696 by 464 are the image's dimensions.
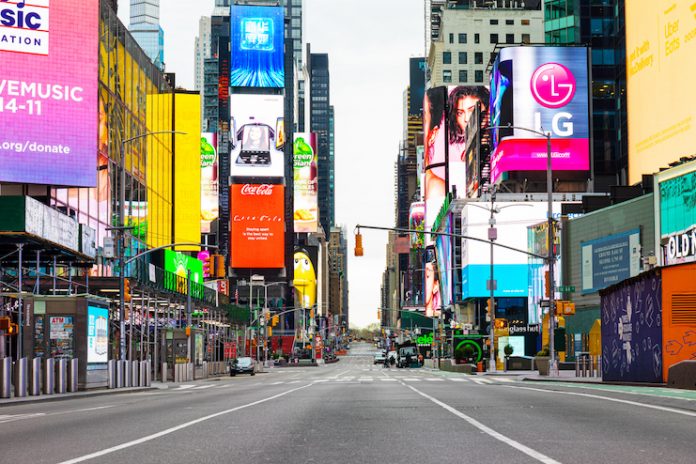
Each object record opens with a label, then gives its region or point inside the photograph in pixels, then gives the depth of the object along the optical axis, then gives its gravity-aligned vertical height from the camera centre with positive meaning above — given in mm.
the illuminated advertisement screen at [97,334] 39469 -1730
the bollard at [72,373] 37156 -3046
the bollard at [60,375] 36062 -3007
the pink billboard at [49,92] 54438 +11091
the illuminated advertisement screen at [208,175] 189250 +22268
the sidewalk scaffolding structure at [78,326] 34719 -1361
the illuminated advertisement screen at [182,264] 83000 +2420
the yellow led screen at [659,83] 70125 +15543
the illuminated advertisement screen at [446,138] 175625 +28094
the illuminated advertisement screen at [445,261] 146500 +4578
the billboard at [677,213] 62719 +5035
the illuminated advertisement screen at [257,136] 189000 +29537
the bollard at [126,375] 43812 -3679
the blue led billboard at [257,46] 183000 +45344
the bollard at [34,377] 33281 -2844
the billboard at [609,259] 75625 +2441
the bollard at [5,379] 31094 -2705
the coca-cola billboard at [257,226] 189500 +12446
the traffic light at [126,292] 41969 -12
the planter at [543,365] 52944 -4072
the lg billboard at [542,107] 115000 +21477
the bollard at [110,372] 41844 -3397
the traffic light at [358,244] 43750 +2059
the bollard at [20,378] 32062 -2788
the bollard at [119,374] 42719 -3538
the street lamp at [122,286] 41875 +242
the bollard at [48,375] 34594 -2901
